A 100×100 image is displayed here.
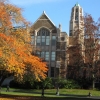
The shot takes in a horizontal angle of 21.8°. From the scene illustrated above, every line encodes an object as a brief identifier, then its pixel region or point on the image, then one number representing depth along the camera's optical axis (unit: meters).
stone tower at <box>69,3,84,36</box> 65.69
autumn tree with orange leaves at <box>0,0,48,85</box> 25.25
